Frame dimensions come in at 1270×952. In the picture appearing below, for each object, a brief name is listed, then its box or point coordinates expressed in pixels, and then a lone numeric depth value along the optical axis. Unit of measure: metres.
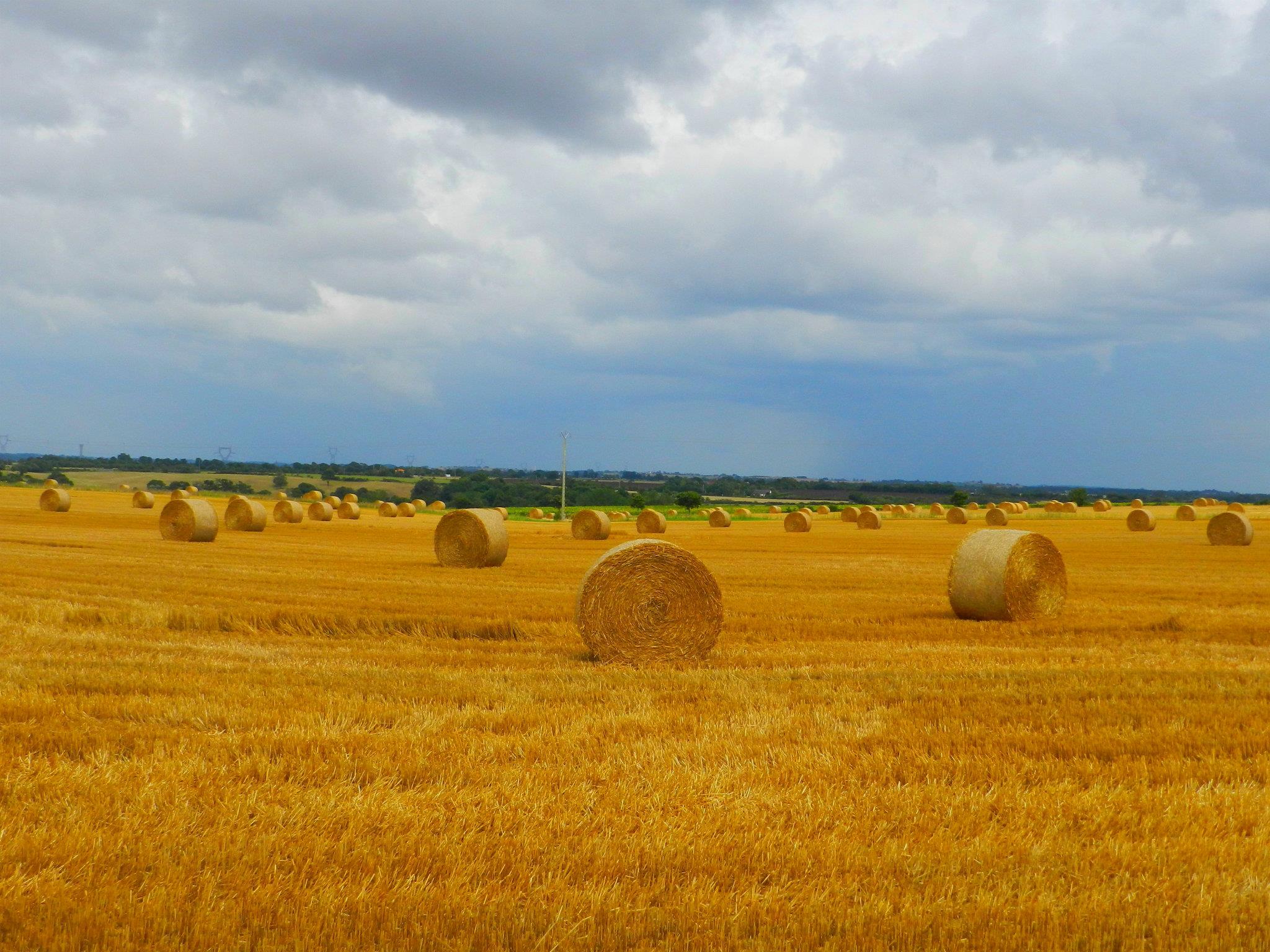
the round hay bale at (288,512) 46.06
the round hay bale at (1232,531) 36.22
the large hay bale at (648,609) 12.43
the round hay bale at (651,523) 45.03
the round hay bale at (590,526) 38.94
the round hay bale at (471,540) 25.30
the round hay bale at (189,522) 31.67
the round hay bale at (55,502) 50.25
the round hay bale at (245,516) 38.41
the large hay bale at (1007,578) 15.80
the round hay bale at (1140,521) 48.05
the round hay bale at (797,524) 48.67
